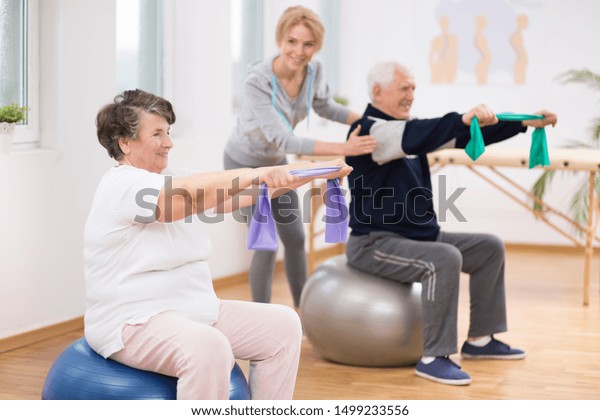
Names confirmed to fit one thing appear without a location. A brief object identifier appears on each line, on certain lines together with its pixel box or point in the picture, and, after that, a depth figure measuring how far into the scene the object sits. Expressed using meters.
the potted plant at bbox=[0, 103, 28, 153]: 5.93
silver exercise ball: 5.71
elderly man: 5.58
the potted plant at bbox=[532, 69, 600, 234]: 9.62
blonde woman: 6.00
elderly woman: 3.74
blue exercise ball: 3.87
